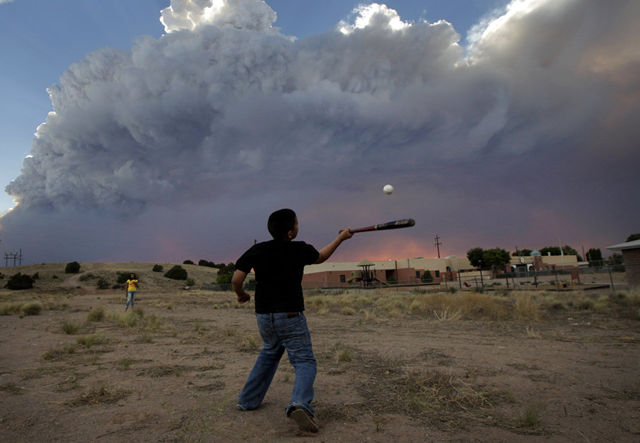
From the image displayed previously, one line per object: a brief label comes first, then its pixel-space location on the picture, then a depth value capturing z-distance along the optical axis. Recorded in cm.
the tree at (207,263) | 10172
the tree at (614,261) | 5358
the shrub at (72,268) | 6339
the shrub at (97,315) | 1234
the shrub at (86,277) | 5671
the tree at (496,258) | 6956
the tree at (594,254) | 10369
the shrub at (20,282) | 4469
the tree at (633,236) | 7903
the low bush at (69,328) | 939
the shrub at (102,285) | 4946
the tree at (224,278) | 5484
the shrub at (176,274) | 6644
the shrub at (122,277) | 5431
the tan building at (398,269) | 6156
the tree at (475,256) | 7406
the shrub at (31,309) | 1509
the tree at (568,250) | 11138
